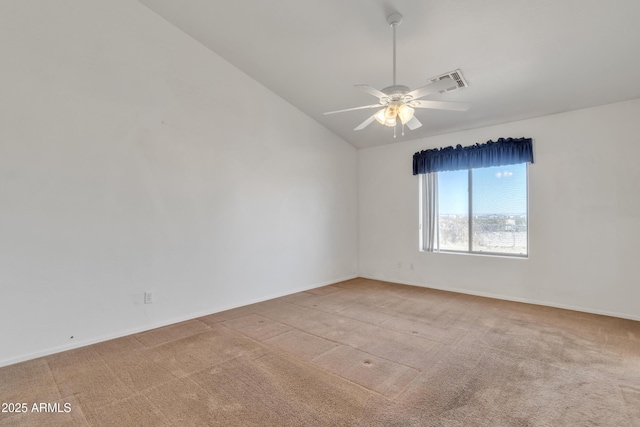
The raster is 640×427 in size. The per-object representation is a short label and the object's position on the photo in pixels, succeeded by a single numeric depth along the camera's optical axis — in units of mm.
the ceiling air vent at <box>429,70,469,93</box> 3612
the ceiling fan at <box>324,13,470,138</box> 2408
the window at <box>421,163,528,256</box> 4688
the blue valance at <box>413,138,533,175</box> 4512
